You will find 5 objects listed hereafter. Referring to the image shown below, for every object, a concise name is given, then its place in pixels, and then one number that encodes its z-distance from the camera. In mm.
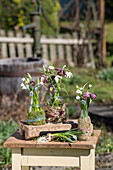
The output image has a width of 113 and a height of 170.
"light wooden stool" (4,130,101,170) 2891
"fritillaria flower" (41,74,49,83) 3248
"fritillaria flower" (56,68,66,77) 3234
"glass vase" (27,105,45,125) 3103
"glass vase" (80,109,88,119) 3075
